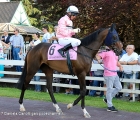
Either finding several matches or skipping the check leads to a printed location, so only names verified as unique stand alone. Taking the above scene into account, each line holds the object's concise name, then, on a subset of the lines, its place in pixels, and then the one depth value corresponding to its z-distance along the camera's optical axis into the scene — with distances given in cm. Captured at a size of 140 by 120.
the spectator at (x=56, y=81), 1247
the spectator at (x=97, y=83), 1130
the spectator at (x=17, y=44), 1495
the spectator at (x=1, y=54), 1399
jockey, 823
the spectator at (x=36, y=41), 1293
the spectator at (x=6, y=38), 1642
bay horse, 796
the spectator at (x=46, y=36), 1468
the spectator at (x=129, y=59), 1031
